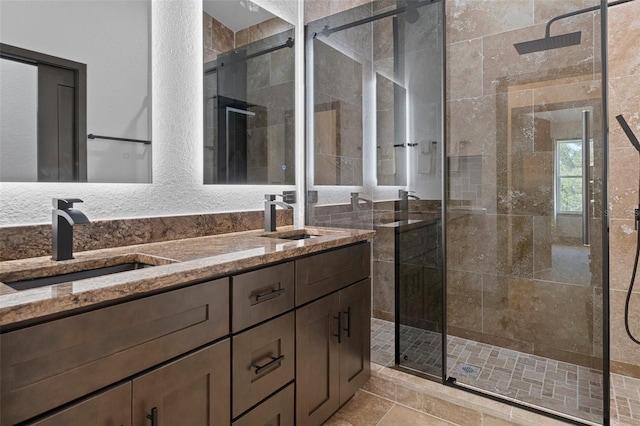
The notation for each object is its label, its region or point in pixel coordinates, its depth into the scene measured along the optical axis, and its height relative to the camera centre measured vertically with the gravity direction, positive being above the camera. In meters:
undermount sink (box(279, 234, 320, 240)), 2.13 -0.14
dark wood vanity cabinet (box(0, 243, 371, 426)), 0.83 -0.41
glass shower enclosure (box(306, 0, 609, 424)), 1.82 +0.09
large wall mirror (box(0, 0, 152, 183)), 1.29 +0.46
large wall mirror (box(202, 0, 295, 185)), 1.98 +0.68
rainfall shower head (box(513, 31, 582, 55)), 1.83 +0.85
